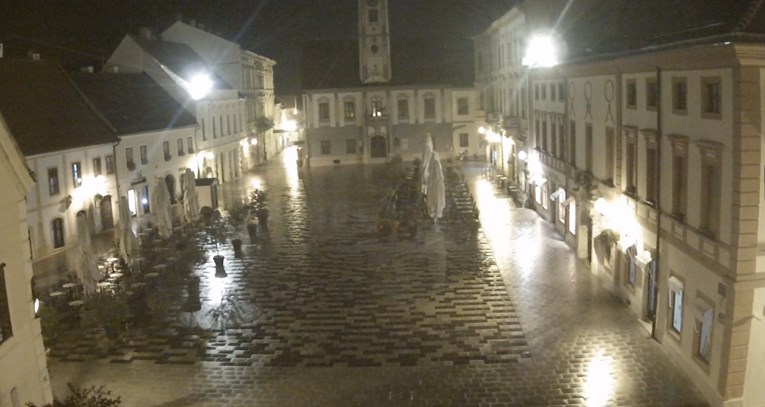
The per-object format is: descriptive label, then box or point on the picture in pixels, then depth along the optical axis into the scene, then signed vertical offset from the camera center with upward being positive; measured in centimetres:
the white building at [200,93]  4922 +238
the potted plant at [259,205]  3622 -446
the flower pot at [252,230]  3334 -476
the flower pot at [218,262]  2695 -491
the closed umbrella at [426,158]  3750 -219
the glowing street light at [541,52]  3259 +272
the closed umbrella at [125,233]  2641 -363
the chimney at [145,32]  5492 +703
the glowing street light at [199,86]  5252 +284
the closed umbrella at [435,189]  3328 -337
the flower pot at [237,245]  3012 -485
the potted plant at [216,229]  2716 -466
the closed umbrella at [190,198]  3462 -333
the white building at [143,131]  3966 -21
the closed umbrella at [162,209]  3088 -336
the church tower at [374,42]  6994 +698
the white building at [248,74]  6169 +461
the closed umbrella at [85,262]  2264 -395
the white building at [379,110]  7006 +58
